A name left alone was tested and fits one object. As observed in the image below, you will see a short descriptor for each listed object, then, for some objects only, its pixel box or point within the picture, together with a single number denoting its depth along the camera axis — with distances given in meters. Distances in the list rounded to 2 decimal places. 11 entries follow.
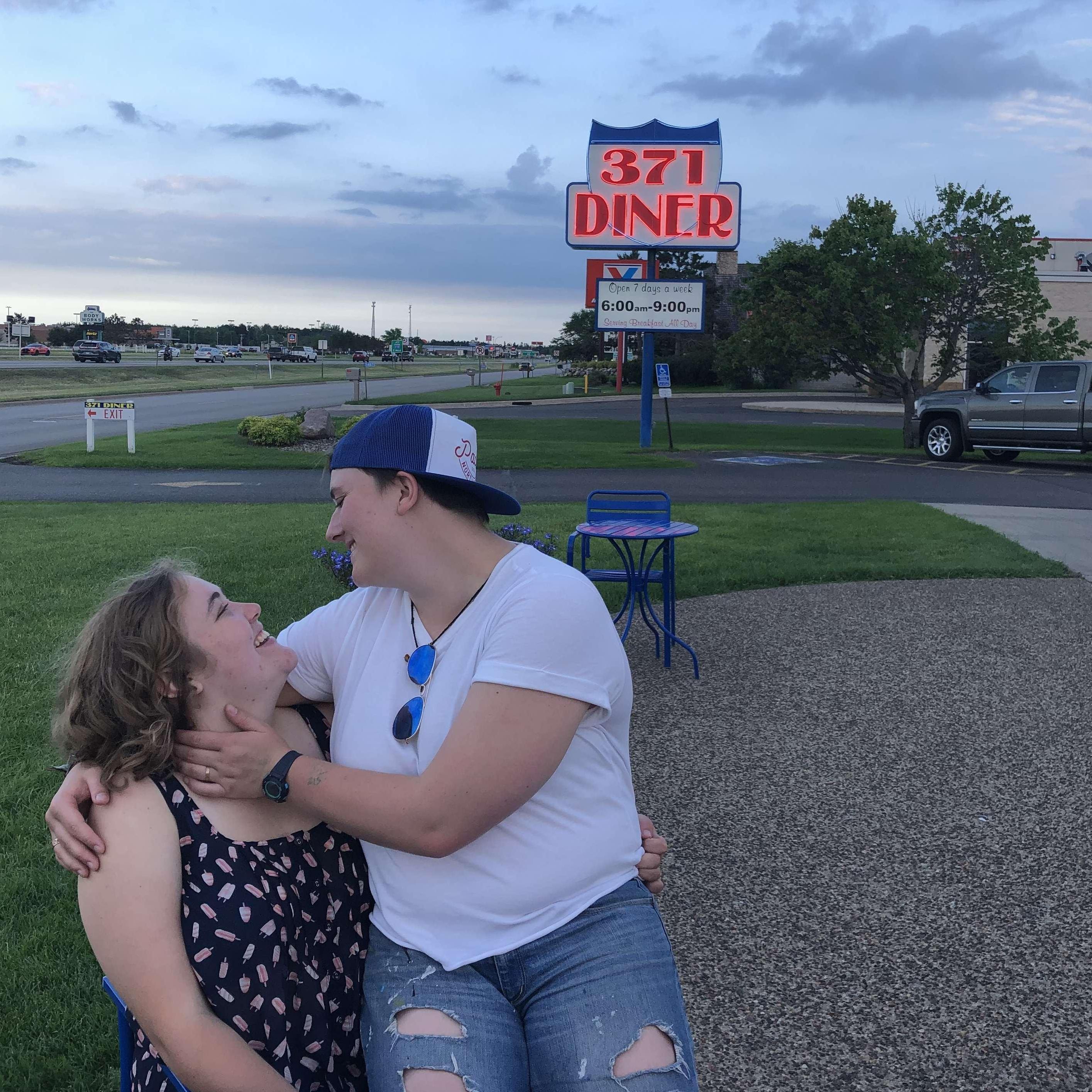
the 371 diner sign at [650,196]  21.70
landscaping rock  23.19
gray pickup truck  19.83
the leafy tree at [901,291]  23.62
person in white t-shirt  1.94
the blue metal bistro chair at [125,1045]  2.02
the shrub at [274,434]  22.64
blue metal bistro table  6.49
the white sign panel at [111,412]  19.91
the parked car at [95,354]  68.44
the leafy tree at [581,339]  78.00
